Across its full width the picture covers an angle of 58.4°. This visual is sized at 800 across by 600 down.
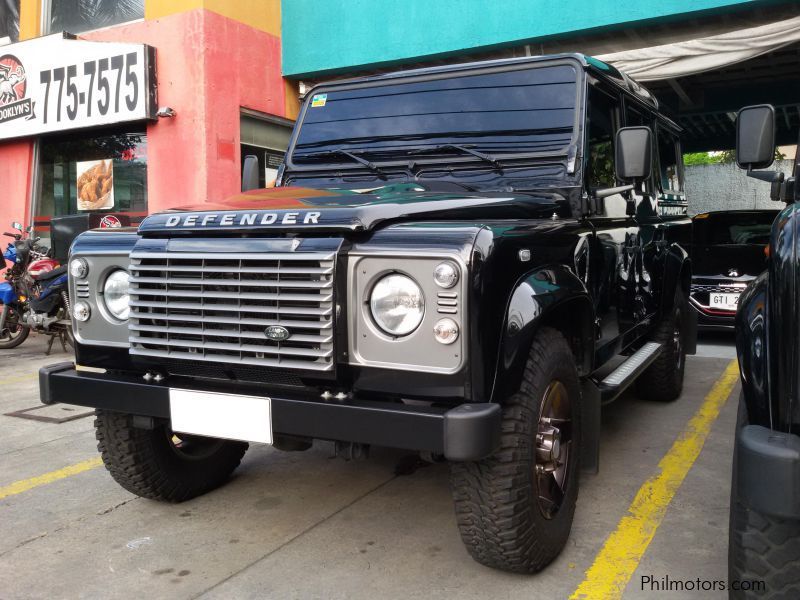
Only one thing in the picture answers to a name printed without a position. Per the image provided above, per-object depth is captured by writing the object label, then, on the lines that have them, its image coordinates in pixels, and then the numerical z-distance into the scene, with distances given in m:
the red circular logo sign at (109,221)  8.28
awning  7.33
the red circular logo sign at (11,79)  10.87
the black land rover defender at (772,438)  1.69
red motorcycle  7.25
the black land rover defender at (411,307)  2.23
